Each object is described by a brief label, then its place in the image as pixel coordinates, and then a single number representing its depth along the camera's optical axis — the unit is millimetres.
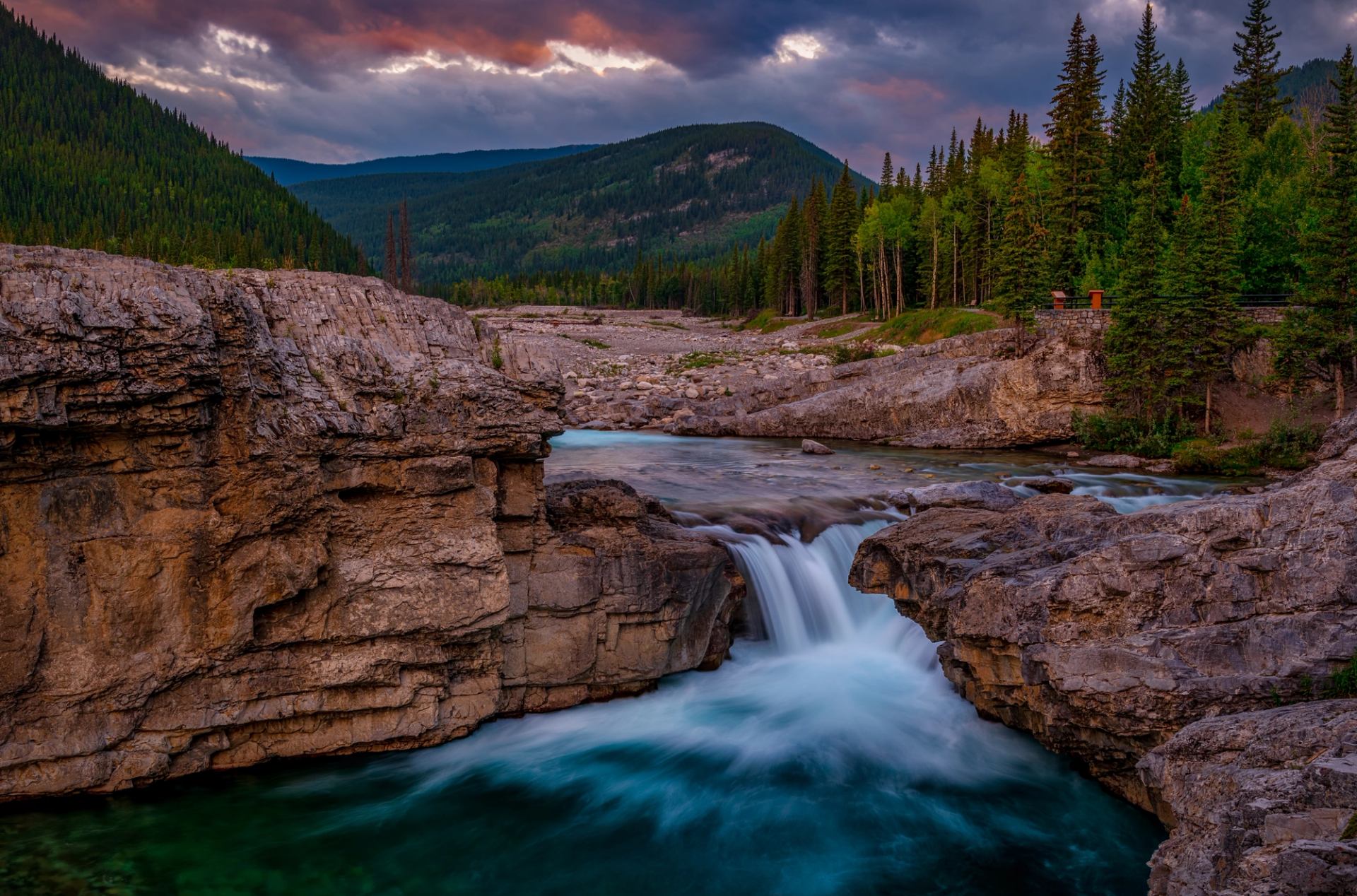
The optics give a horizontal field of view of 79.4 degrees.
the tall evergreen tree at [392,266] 66000
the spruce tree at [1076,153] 47562
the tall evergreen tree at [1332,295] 28422
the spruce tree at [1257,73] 56594
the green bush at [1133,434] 30031
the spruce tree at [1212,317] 30469
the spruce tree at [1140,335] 30984
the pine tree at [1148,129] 51812
